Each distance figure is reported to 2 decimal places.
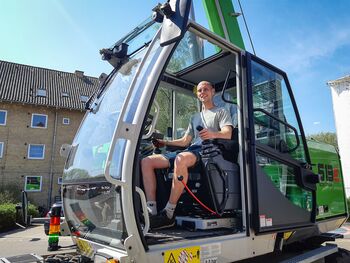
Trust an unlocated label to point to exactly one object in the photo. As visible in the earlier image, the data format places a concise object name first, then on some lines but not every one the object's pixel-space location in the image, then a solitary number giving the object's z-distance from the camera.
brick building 21.31
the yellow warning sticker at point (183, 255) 1.93
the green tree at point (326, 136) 31.96
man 2.47
